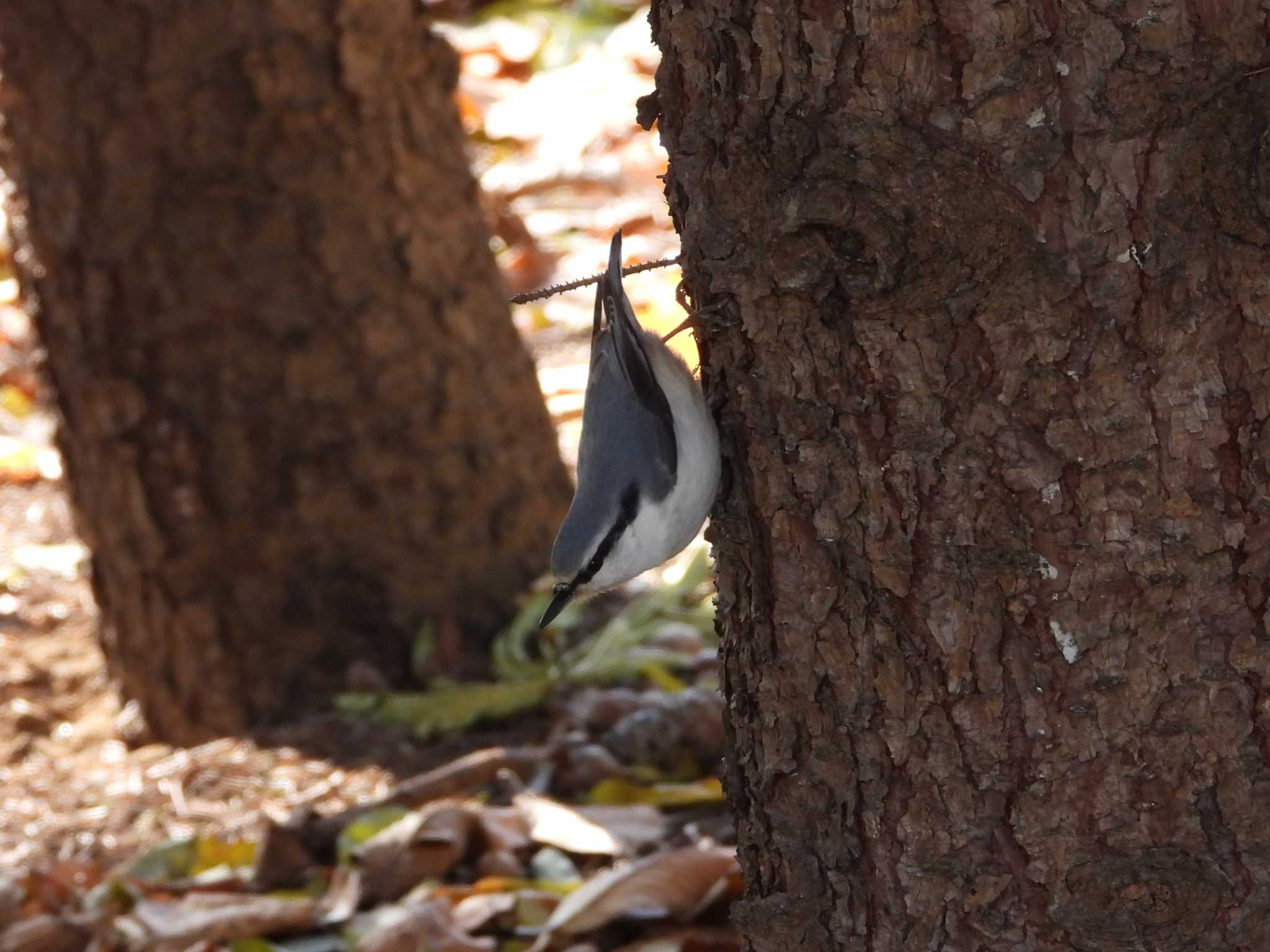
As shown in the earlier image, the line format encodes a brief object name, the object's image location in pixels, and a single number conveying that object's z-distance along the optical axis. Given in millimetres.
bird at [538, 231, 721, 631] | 4594
